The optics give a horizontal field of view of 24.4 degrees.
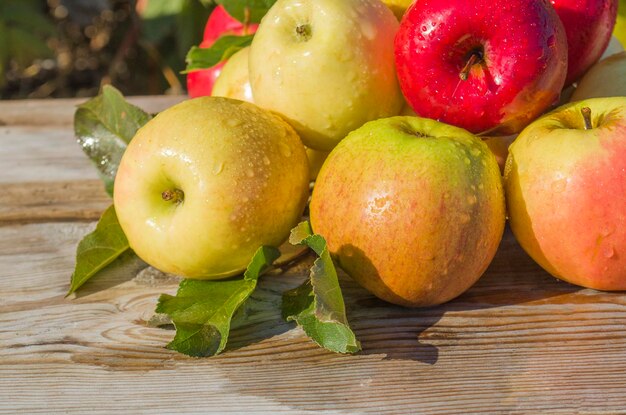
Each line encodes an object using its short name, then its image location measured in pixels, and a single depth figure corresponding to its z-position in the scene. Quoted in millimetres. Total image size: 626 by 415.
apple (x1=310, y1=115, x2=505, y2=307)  524
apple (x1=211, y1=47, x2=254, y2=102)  610
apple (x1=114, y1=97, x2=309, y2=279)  544
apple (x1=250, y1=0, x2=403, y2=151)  559
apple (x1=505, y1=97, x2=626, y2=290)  528
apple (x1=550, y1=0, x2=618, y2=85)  580
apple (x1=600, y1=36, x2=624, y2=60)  640
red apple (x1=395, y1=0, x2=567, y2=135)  539
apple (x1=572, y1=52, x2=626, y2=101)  588
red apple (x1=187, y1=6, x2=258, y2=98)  676
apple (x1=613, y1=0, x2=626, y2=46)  749
